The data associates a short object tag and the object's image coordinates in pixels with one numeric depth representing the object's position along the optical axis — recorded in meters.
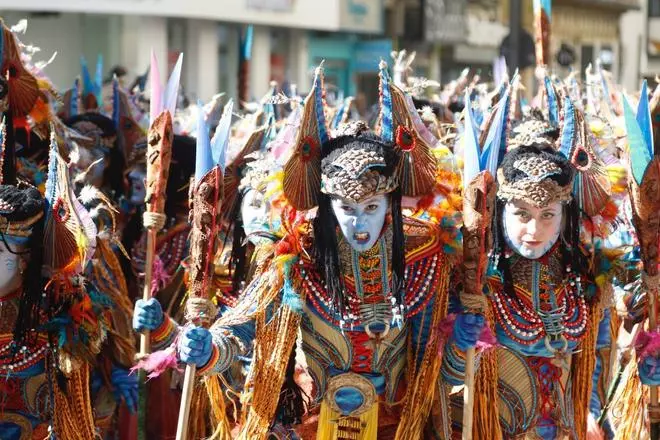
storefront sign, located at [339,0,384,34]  22.28
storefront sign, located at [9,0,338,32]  17.14
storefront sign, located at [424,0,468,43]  24.08
